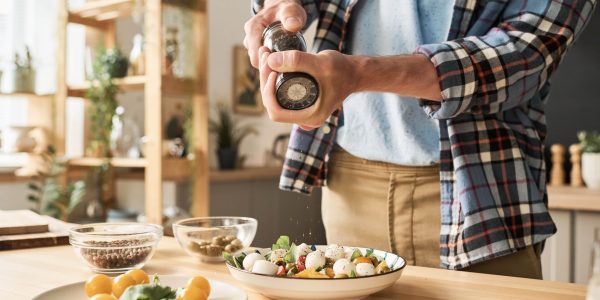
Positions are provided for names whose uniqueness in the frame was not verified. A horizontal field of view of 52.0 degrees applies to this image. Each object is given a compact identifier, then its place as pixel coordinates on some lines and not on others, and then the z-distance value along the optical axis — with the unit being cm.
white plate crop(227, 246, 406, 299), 71
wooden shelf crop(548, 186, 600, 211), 236
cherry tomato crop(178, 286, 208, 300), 66
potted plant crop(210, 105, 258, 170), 385
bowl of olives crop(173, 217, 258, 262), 105
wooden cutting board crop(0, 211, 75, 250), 120
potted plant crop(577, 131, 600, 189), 265
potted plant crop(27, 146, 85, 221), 317
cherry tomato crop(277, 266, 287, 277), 78
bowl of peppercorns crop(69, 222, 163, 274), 93
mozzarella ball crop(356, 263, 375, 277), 76
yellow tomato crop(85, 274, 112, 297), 72
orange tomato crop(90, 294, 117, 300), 64
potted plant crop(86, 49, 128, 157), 316
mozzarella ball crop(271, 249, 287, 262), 84
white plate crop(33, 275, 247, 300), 73
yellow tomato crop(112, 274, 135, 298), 71
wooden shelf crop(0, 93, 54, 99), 310
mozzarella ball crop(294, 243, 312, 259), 85
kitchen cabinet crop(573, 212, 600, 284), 239
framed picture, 431
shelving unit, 293
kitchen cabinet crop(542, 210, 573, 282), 245
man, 100
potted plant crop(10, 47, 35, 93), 315
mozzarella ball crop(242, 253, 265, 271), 81
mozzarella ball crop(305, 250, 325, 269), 80
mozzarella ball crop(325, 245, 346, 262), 85
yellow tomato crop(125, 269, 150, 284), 73
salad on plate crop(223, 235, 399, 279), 76
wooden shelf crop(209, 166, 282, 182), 360
